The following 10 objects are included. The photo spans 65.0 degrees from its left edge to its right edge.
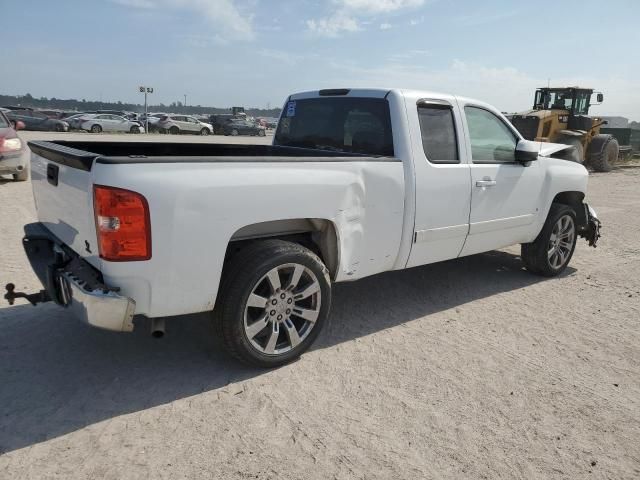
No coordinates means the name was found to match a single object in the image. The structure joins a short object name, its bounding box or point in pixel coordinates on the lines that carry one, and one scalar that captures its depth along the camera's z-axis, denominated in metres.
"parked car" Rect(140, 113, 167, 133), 37.15
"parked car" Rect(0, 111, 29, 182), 9.55
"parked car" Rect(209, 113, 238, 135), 41.57
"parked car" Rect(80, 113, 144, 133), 32.25
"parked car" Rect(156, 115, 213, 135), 37.07
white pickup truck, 2.72
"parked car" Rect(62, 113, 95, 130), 32.09
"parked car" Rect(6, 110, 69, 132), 30.67
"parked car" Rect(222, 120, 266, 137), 41.38
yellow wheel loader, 16.25
